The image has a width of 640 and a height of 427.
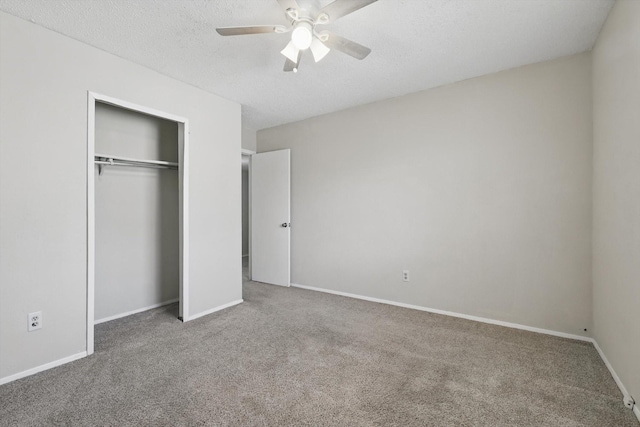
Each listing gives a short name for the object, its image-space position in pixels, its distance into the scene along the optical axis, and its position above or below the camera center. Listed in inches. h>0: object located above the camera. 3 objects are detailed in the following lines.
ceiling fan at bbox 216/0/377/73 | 66.1 +46.4
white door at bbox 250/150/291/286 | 173.3 -1.9
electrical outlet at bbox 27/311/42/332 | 80.8 -29.9
